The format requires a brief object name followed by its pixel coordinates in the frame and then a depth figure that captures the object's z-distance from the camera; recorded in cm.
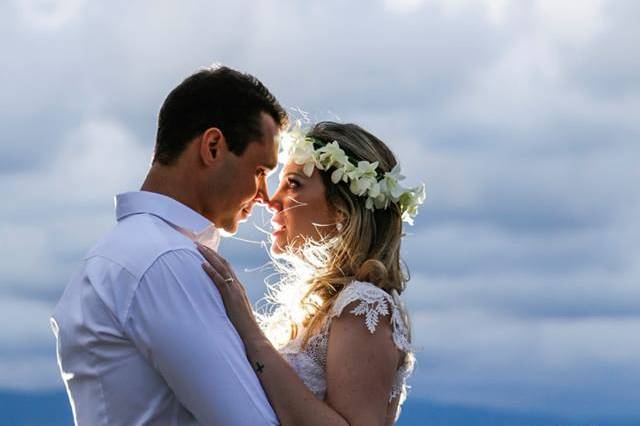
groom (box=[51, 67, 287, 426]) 340
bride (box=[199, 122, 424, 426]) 462
